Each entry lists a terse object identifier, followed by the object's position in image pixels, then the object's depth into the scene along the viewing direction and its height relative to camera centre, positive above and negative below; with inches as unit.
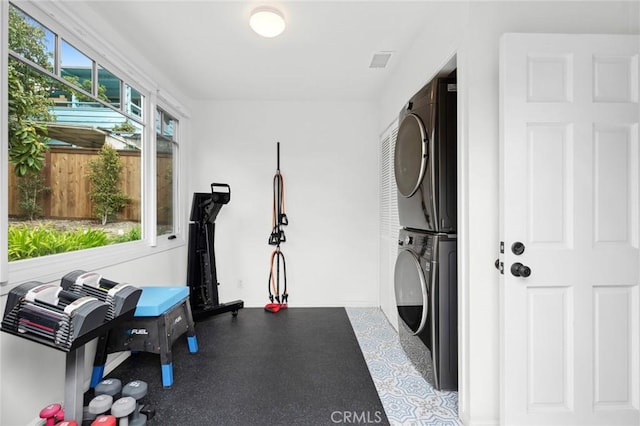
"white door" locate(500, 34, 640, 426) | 58.9 -2.5
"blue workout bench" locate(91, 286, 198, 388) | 79.8 -33.7
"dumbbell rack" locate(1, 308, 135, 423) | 57.7 -32.4
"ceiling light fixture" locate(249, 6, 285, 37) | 77.6 +49.9
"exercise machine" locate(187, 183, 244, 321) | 126.0 -19.3
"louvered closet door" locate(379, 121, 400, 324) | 120.8 -3.7
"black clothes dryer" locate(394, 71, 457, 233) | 74.4 +14.4
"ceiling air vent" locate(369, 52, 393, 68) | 103.7 +54.2
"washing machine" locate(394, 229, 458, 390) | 74.3 -24.2
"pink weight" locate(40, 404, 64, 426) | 56.3 -37.9
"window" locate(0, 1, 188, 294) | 61.9 +21.6
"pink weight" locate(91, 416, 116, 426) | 56.0 -39.4
